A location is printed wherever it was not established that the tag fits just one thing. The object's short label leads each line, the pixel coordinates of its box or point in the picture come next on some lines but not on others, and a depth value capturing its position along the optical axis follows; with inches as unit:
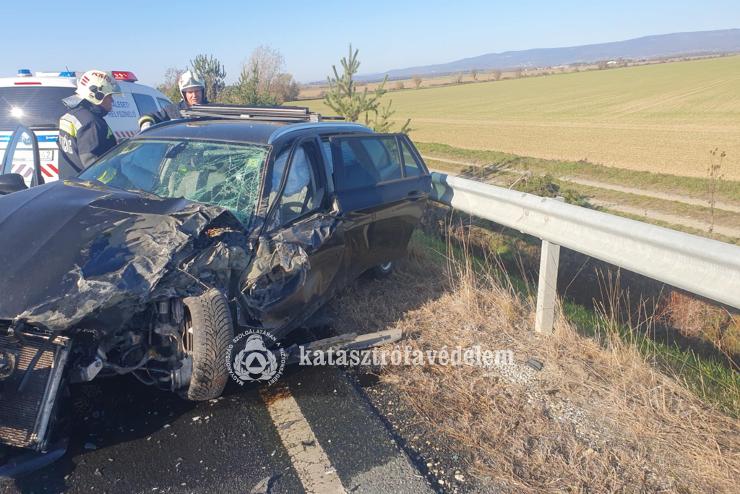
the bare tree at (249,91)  612.6
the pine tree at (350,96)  445.4
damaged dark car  108.0
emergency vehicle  249.4
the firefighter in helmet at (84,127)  223.8
